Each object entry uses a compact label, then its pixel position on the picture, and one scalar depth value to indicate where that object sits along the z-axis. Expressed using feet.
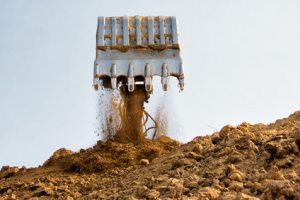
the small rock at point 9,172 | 66.08
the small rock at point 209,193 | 38.65
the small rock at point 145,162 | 58.54
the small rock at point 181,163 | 50.37
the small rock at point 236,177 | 41.63
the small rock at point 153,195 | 40.96
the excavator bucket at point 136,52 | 67.41
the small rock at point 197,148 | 53.79
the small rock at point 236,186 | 39.86
